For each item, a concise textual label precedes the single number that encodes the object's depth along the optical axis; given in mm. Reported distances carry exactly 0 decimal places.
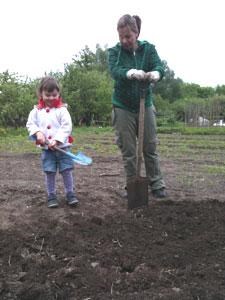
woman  5094
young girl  4883
